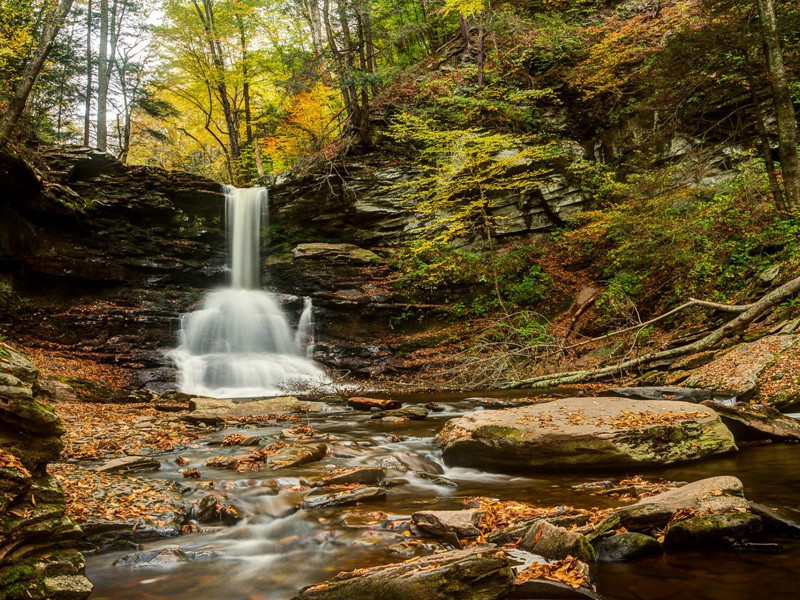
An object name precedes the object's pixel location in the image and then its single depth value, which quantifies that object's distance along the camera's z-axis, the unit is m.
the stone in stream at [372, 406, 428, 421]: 8.53
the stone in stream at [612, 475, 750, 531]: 3.16
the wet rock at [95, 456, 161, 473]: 4.93
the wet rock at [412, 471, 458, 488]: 4.99
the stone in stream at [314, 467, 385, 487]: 4.78
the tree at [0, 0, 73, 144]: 10.04
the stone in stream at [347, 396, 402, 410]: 9.70
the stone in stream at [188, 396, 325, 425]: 8.99
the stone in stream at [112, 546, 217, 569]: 3.17
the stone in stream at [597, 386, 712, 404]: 6.77
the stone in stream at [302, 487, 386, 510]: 4.25
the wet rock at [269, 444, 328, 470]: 5.53
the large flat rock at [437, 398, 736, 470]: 4.84
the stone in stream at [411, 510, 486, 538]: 3.33
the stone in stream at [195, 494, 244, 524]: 4.00
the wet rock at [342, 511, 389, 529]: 3.79
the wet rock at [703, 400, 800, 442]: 5.42
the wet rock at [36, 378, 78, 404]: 8.94
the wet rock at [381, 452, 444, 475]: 5.48
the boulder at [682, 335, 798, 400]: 6.88
